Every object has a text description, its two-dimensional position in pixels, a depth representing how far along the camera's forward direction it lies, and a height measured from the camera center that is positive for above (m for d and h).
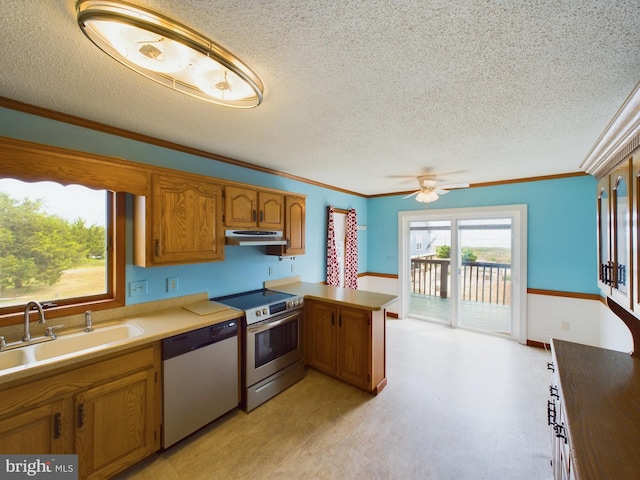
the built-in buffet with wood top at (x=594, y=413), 0.91 -0.75
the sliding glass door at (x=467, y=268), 3.83 -0.45
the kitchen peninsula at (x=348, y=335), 2.61 -0.98
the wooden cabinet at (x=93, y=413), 1.34 -0.98
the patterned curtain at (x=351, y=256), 4.56 -0.27
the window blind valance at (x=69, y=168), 1.50 +0.47
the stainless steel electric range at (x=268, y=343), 2.35 -0.99
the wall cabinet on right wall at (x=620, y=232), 1.39 +0.05
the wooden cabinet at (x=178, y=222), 2.05 +0.16
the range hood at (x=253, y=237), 2.54 +0.04
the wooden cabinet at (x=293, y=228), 3.10 +0.15
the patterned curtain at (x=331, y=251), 4.20 -0.16
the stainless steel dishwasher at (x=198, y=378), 1.87 -1.05
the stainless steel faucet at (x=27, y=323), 1.63 -0.50
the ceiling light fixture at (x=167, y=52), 0.97 +0.84
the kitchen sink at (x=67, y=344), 1.54 -0.67
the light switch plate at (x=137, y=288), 2.18 -0.39
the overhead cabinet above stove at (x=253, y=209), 2.56 +0.33
